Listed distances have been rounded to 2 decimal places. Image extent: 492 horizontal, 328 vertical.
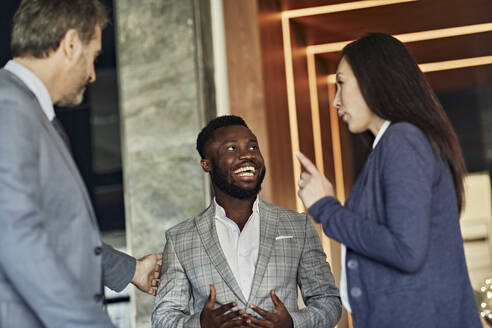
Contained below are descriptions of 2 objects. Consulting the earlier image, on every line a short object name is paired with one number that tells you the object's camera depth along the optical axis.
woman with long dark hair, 1.65
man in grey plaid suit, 2.42
